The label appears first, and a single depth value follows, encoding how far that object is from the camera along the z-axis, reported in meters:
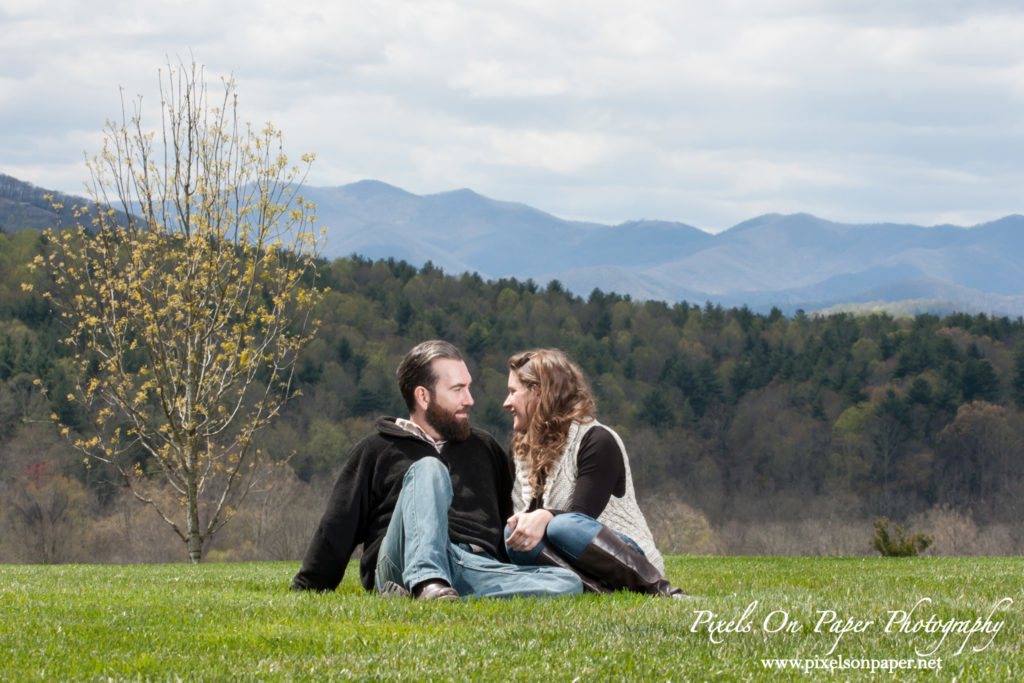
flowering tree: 17.58
